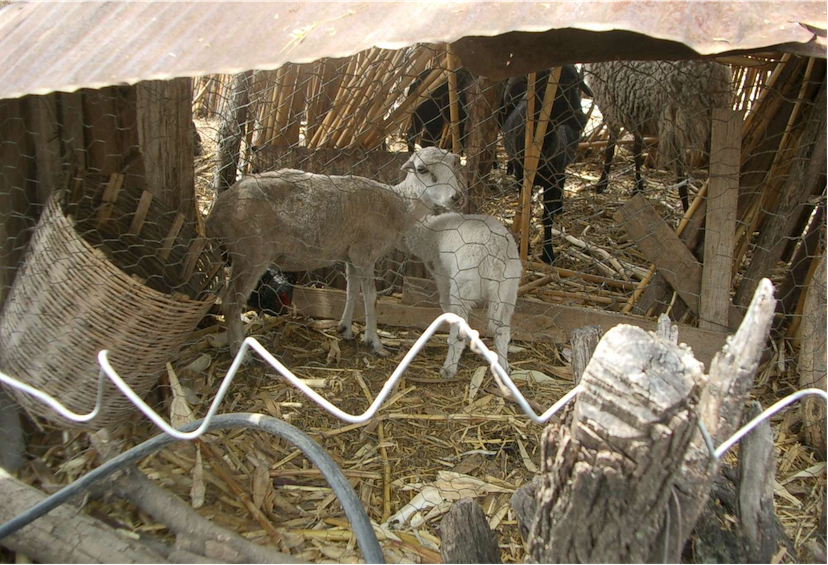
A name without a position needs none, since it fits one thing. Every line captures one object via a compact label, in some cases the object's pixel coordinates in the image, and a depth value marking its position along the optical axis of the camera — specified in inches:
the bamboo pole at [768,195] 127.6
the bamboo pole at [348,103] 159.2
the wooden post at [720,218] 121.2
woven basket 93.0
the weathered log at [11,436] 104.7
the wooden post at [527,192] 143.5
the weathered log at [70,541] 78.0
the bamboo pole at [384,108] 161.8
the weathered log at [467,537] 62.8
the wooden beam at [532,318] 132.3
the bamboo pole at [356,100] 157.5
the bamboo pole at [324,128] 163.0
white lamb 130.6
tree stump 43.5
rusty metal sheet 64.0
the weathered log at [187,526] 80.8
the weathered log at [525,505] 67.4
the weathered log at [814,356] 115.6
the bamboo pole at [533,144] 147.2
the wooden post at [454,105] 148.2
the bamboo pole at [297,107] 160.4
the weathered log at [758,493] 61.2
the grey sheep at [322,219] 129.0
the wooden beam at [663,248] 134.7
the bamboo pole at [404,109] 162.4
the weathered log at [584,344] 71.9
